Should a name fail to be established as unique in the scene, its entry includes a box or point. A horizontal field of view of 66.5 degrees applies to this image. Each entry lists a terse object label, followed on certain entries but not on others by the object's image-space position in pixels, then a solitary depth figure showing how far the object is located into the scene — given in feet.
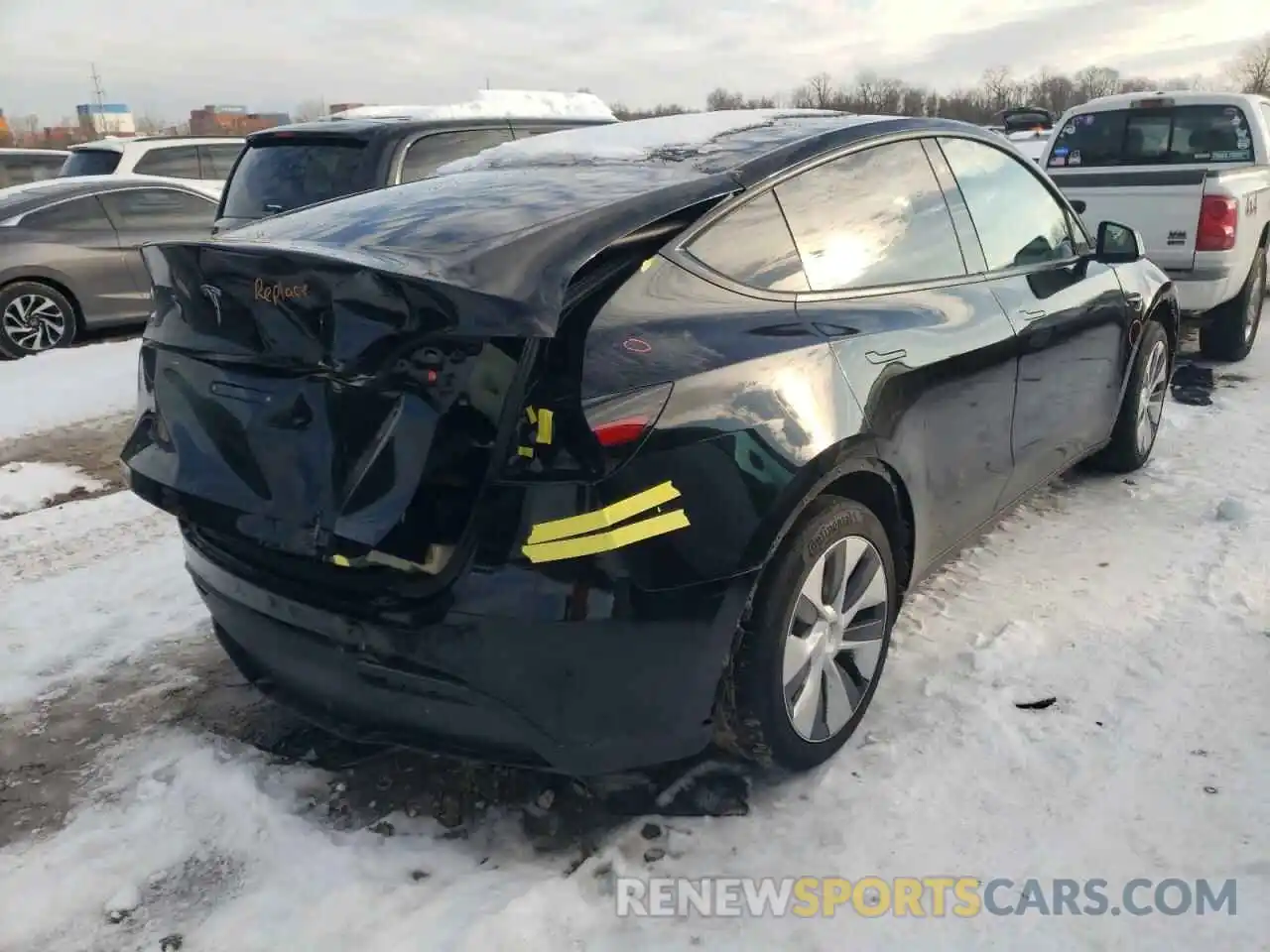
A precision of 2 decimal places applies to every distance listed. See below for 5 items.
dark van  19.12
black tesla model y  6.64
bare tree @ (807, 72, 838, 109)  133.78
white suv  32.35
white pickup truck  20.93
